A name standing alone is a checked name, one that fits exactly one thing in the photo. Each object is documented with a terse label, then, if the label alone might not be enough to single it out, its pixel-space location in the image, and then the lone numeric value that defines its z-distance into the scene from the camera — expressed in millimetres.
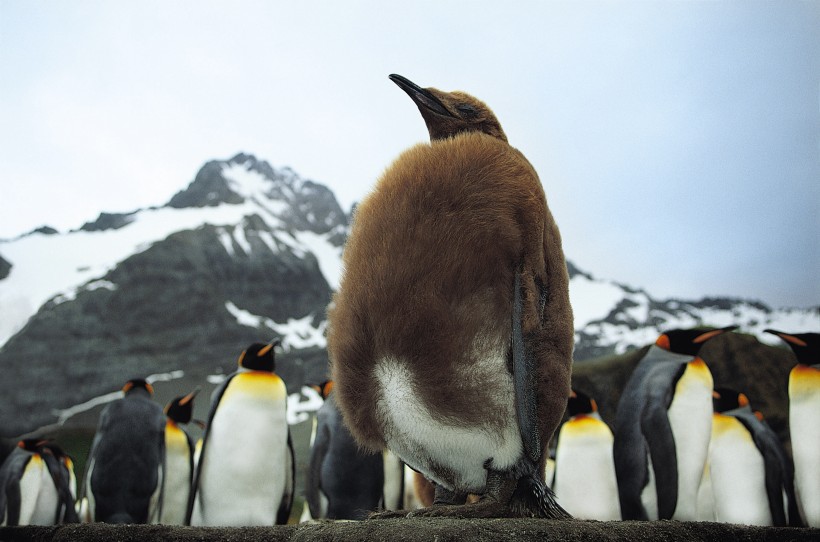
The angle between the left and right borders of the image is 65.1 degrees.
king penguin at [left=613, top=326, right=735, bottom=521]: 3355
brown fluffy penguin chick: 1186
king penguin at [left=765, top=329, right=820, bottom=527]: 3299
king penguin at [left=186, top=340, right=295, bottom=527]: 3219
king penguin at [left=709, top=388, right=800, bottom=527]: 3639
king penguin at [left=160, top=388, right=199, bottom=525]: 4363
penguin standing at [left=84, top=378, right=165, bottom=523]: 3668
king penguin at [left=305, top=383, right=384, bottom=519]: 3961
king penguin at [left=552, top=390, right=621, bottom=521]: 3693
